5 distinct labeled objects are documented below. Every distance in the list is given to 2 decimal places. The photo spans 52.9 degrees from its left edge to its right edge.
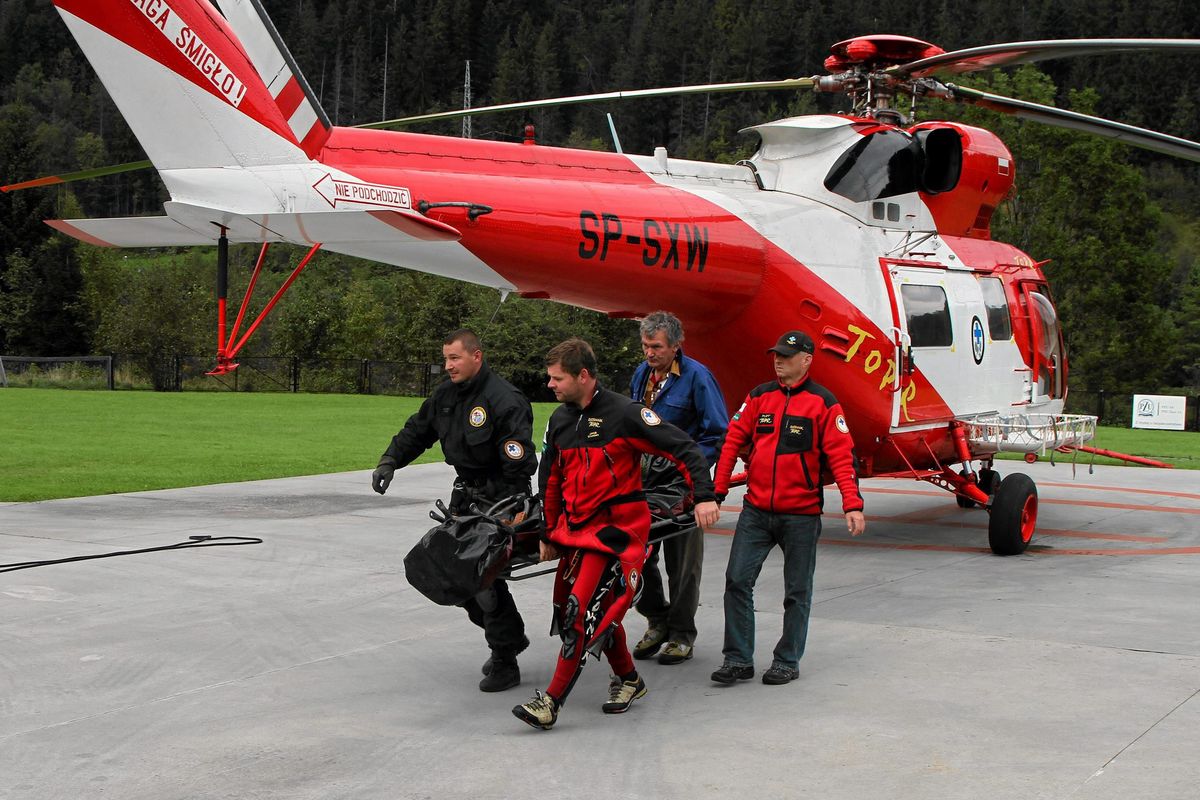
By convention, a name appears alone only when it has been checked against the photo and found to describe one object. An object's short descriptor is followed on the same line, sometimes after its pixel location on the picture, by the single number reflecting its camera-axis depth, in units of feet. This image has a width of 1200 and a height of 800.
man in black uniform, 19.36
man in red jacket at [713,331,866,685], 19.88
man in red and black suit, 17.42
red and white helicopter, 25.66
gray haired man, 21.29
